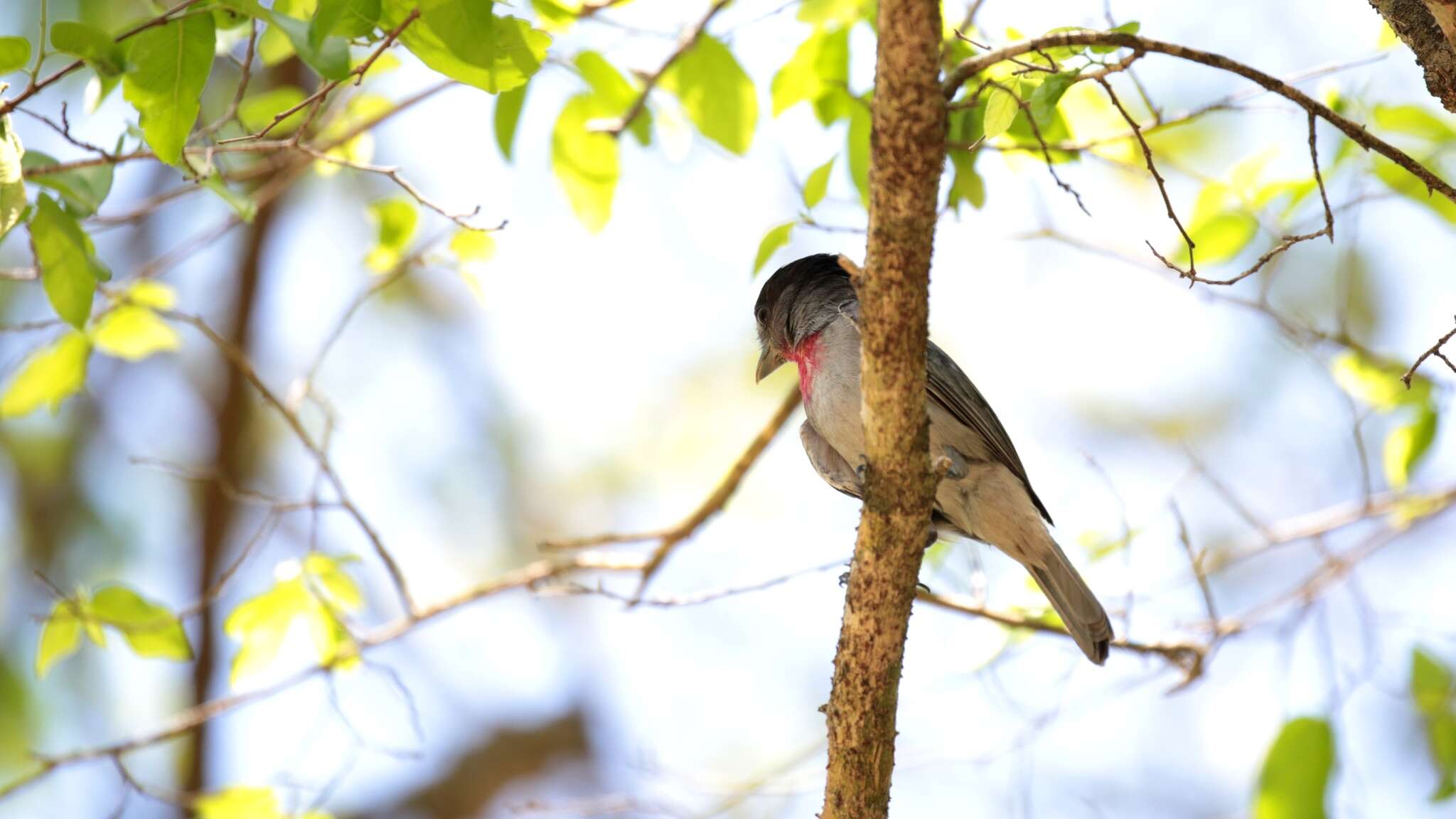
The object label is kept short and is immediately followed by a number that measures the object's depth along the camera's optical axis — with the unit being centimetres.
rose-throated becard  830
